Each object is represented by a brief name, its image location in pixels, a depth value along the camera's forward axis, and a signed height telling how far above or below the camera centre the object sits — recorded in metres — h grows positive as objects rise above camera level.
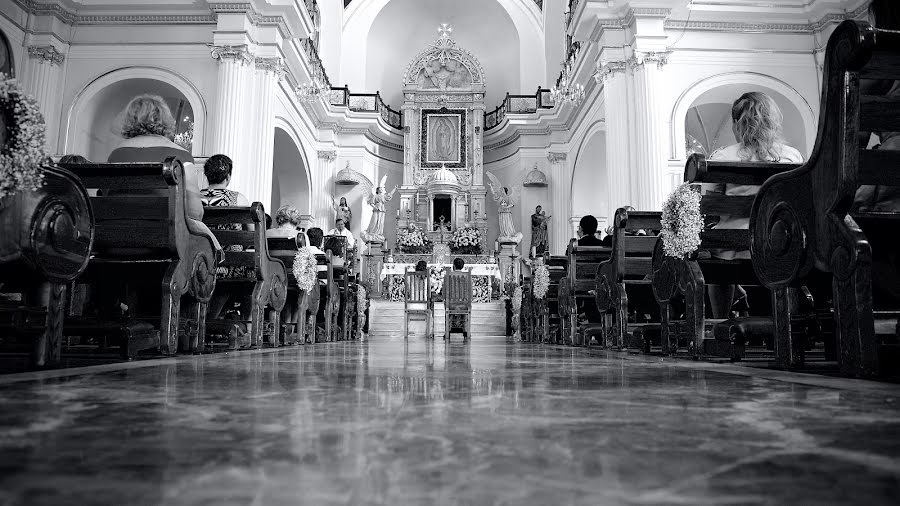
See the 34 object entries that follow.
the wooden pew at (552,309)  6.14 +0.09
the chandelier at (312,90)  11.88 +4.58
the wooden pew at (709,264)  2.65 +0.27
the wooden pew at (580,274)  4.95 +0.37
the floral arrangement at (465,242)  14.81 +1.87
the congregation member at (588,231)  5.85 +0.88
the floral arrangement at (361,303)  8.21 +0.19
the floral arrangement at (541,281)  6.05 +0.37
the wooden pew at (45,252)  1.87 +0.21
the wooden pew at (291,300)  4.80 +0.13
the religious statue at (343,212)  14.08 +2.50
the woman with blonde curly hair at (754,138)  2.97 +0.94
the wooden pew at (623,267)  3.83 +0.34
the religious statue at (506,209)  15.12 +2.79
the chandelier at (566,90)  11.42 +4.84
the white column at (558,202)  14.56 +2.90
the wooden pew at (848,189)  1.67 +0.41
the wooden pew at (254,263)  3.86 +0.36
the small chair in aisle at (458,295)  7.61 +0.27
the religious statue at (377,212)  15.08 +2.67
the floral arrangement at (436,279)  10.96 +0.70
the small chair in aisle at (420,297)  7.87 +0.31
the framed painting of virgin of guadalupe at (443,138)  16.47 +5.01
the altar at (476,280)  12.63 +0.81
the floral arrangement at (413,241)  14.87 +1.90
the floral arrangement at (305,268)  4.59 +0.37
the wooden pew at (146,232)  2.73 +0.39
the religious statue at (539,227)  14.84 +2.27
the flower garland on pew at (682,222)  2.69 +0.45
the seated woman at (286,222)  5.39 +0.87
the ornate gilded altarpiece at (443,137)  15.74 +5.01
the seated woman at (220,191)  4.17 +0.91
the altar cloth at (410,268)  13.06 +1.05
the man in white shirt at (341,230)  12.99 +1.92
